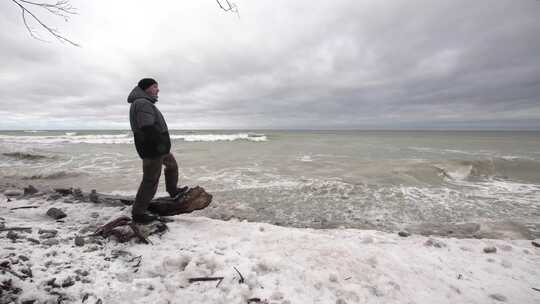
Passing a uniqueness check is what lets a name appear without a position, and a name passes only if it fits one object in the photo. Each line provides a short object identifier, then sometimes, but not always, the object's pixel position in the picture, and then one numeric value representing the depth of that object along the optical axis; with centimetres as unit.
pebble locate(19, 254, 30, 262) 238
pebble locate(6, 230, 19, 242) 274
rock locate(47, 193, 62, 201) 487
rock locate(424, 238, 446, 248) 373
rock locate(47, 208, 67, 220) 388
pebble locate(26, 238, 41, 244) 276
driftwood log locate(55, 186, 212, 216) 400
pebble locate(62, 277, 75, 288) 217
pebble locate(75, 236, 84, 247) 287
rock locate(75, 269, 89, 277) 235
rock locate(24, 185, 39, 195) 530
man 336
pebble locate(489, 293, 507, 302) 255
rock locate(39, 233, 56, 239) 294
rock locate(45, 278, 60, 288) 214
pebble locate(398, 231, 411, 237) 418
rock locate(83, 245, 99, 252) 279
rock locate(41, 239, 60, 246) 278
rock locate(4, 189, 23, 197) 530
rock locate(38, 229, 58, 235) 307
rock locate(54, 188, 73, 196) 516
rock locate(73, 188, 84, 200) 495
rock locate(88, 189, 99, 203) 468
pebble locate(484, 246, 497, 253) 358
